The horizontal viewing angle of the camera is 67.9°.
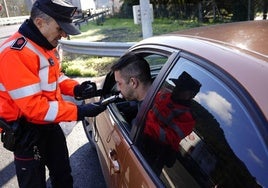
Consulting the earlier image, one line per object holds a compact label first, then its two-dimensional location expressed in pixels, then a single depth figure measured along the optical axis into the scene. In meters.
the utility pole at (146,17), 3.78
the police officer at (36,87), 1.32
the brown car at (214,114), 0.70
